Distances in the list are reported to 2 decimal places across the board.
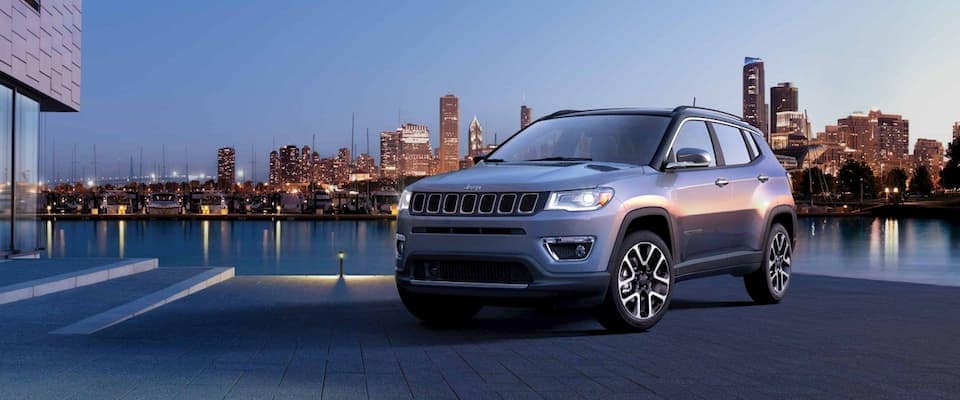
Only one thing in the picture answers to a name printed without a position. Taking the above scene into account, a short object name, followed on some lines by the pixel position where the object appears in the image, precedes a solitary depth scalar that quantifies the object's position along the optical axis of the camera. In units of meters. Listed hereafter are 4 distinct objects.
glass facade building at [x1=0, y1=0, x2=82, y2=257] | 21.72
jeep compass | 7.89
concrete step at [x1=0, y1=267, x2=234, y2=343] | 9.84
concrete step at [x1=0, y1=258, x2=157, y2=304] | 13.21
